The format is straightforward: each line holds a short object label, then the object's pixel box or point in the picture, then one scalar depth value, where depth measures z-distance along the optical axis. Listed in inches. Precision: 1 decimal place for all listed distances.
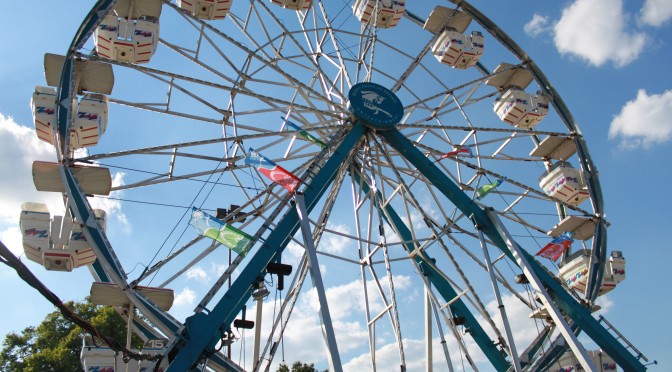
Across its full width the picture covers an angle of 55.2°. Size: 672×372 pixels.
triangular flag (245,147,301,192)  493.4
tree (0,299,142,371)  952.3
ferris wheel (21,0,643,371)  442.9
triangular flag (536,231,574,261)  649.0
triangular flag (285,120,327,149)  560.4
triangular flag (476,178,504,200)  635.5
